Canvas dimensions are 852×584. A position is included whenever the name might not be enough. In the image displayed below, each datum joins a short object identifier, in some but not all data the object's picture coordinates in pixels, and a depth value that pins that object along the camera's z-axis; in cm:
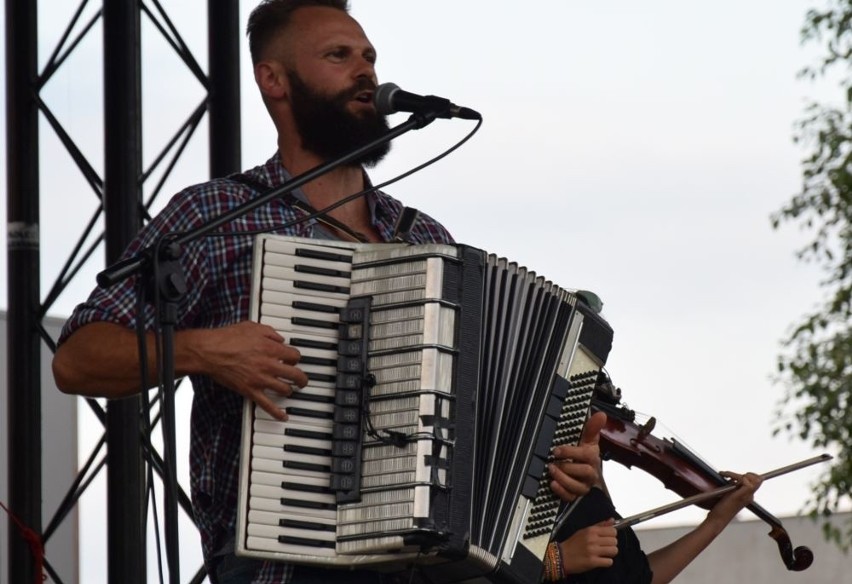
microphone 543
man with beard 522
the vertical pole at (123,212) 895
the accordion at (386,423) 507
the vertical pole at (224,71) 955
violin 802
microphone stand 473
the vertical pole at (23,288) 946
